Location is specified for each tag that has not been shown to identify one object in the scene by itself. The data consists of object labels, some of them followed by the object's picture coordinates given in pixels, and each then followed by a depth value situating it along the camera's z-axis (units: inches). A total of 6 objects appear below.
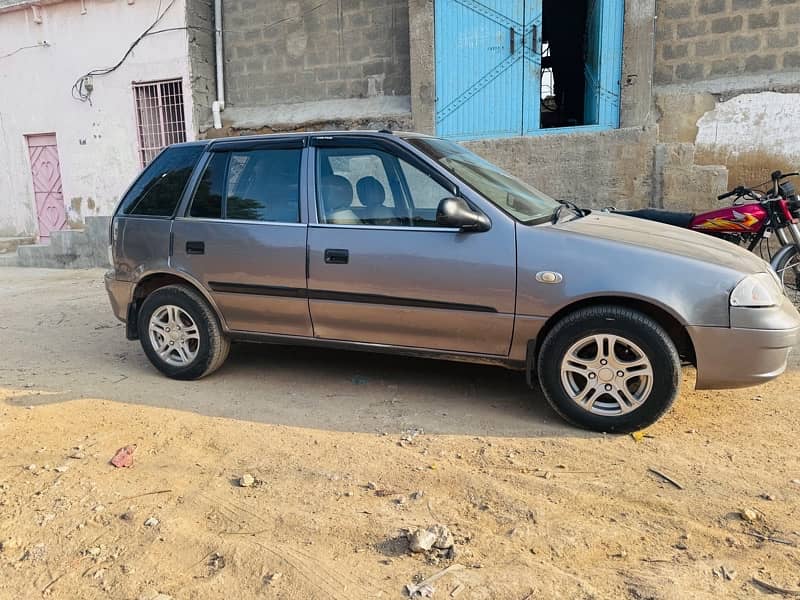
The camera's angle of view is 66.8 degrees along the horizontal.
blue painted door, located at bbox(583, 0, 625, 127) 318.7
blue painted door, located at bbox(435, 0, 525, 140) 341.7
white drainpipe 445.1
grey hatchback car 136.2
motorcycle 226.4
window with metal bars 466.9
